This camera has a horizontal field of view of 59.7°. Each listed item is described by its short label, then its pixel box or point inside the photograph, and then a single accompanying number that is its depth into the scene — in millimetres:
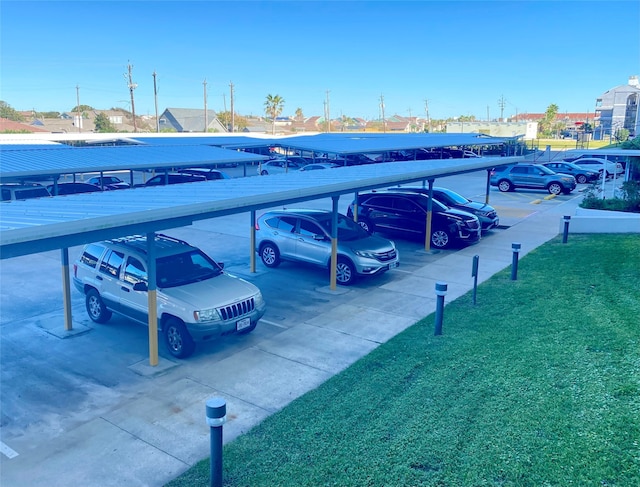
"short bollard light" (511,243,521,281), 12023
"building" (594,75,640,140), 74562
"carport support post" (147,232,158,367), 8609
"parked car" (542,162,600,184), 31906
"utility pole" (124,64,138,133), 65162
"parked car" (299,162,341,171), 31231
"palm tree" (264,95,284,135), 97812
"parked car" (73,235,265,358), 8828
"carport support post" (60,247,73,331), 10188
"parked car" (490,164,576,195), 28547
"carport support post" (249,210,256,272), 14398
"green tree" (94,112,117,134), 76419
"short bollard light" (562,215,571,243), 16094
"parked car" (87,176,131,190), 24016
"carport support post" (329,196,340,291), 12571
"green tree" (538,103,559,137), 111688
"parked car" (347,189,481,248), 16656
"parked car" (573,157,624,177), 33406
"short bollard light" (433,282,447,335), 8820
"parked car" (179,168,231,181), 26891
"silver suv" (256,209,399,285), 13031
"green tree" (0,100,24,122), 104250
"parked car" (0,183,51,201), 19625
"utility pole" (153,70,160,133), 68938
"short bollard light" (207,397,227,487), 5050
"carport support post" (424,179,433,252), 16500
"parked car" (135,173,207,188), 26231
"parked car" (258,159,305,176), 36369
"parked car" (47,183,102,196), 22094
